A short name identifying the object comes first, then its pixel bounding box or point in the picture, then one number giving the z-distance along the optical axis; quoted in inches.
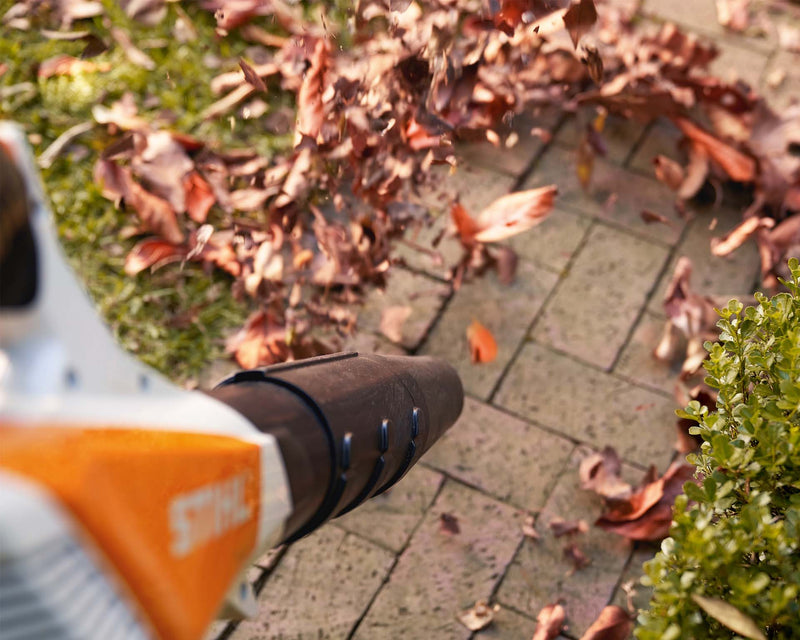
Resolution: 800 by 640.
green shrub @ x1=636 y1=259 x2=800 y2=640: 47.5
